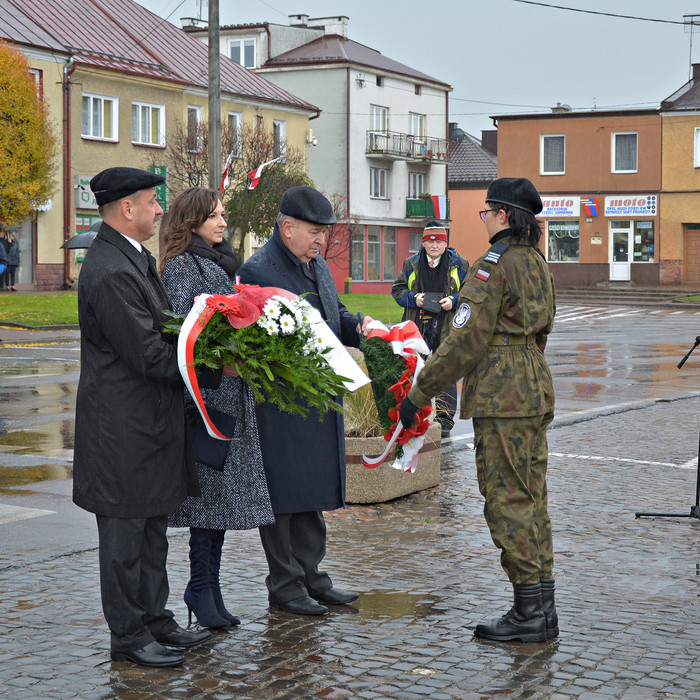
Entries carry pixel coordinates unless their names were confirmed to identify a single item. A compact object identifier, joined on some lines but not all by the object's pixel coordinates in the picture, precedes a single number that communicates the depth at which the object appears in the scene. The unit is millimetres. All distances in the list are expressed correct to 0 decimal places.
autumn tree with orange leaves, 29094
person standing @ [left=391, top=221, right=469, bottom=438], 10500
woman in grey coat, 5102
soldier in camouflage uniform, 4996
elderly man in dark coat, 5336
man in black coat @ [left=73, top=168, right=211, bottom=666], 4516
